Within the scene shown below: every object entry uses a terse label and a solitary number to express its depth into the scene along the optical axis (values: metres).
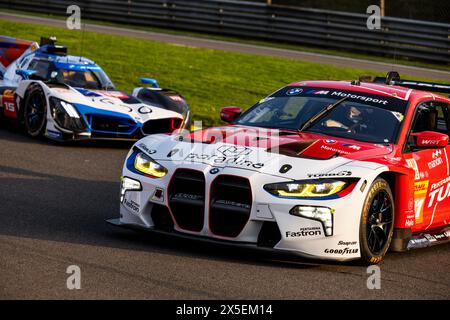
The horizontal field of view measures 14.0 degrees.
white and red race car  13.67
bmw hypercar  25.96
